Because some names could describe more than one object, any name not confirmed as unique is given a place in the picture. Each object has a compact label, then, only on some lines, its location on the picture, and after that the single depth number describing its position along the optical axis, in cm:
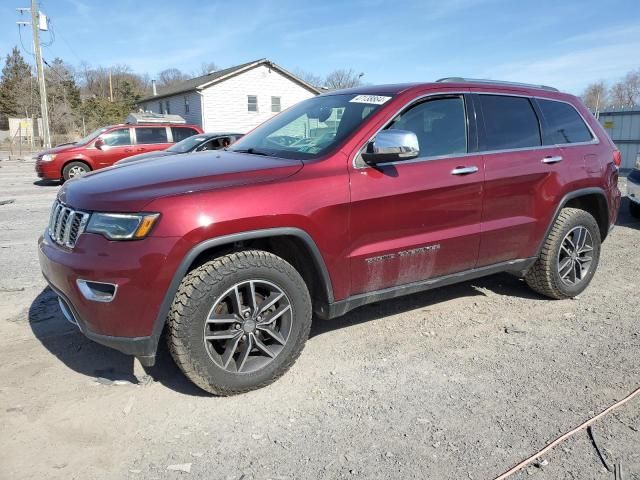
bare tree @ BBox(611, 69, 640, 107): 6906
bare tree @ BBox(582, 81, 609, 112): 6186
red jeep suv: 273
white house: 3381
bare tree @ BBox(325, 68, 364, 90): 6953
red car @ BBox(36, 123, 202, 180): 1351
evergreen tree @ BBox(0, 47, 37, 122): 4675
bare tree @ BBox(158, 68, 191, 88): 8844
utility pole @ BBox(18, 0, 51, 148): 2862
